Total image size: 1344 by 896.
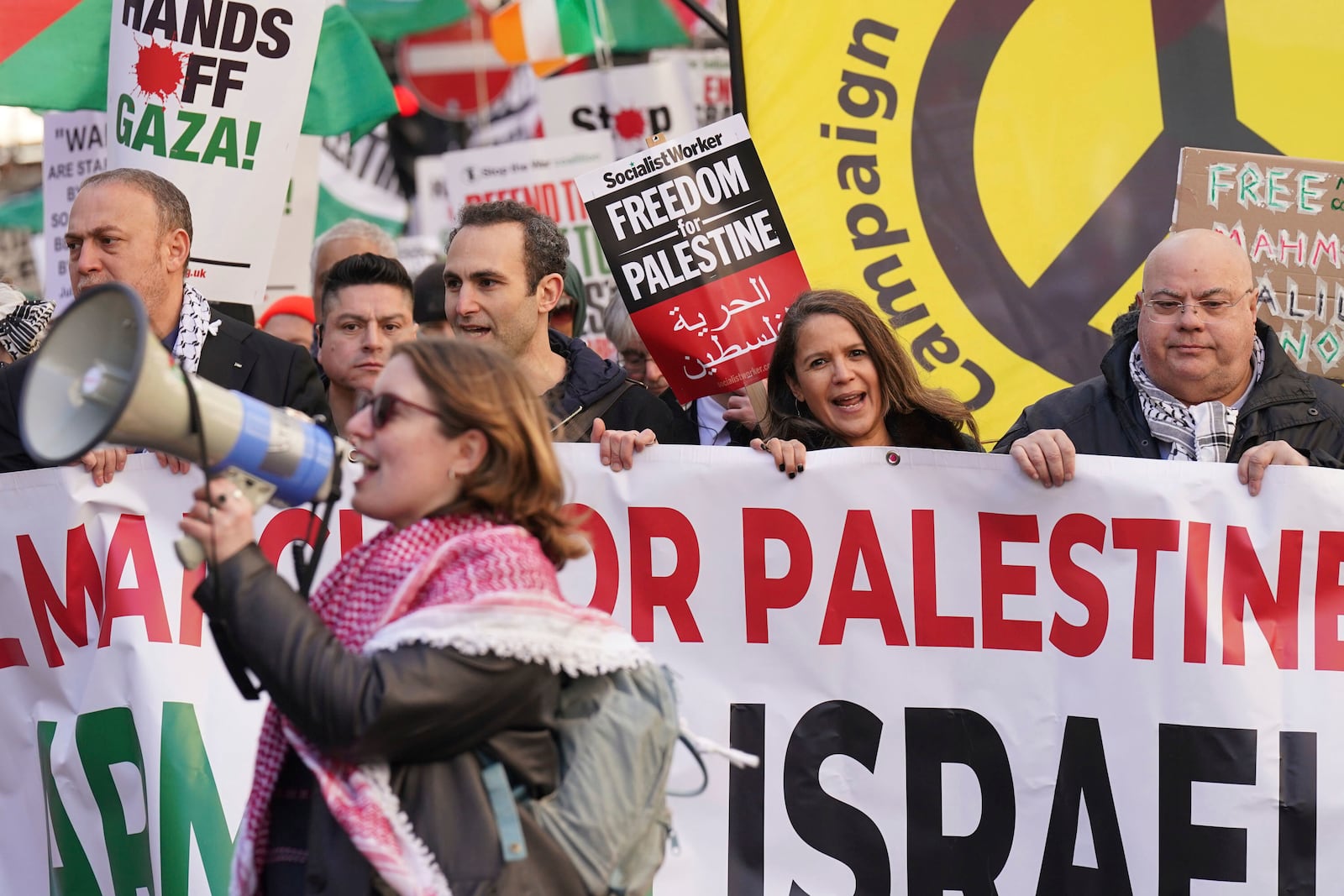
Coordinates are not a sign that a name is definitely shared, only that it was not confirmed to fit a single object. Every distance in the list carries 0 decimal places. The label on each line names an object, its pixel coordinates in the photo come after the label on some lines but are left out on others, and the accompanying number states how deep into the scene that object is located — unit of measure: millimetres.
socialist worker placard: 9039
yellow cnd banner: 10508
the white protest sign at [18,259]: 23344
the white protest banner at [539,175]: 16266
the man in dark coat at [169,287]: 8977
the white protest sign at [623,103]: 17016
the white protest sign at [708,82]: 19781
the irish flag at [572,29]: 15305
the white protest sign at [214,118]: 10672
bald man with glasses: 8234
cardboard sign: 9539
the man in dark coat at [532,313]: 9086
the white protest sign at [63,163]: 14641
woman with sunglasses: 4445
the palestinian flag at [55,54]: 12141
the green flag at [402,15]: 21516
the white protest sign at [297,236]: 14391
